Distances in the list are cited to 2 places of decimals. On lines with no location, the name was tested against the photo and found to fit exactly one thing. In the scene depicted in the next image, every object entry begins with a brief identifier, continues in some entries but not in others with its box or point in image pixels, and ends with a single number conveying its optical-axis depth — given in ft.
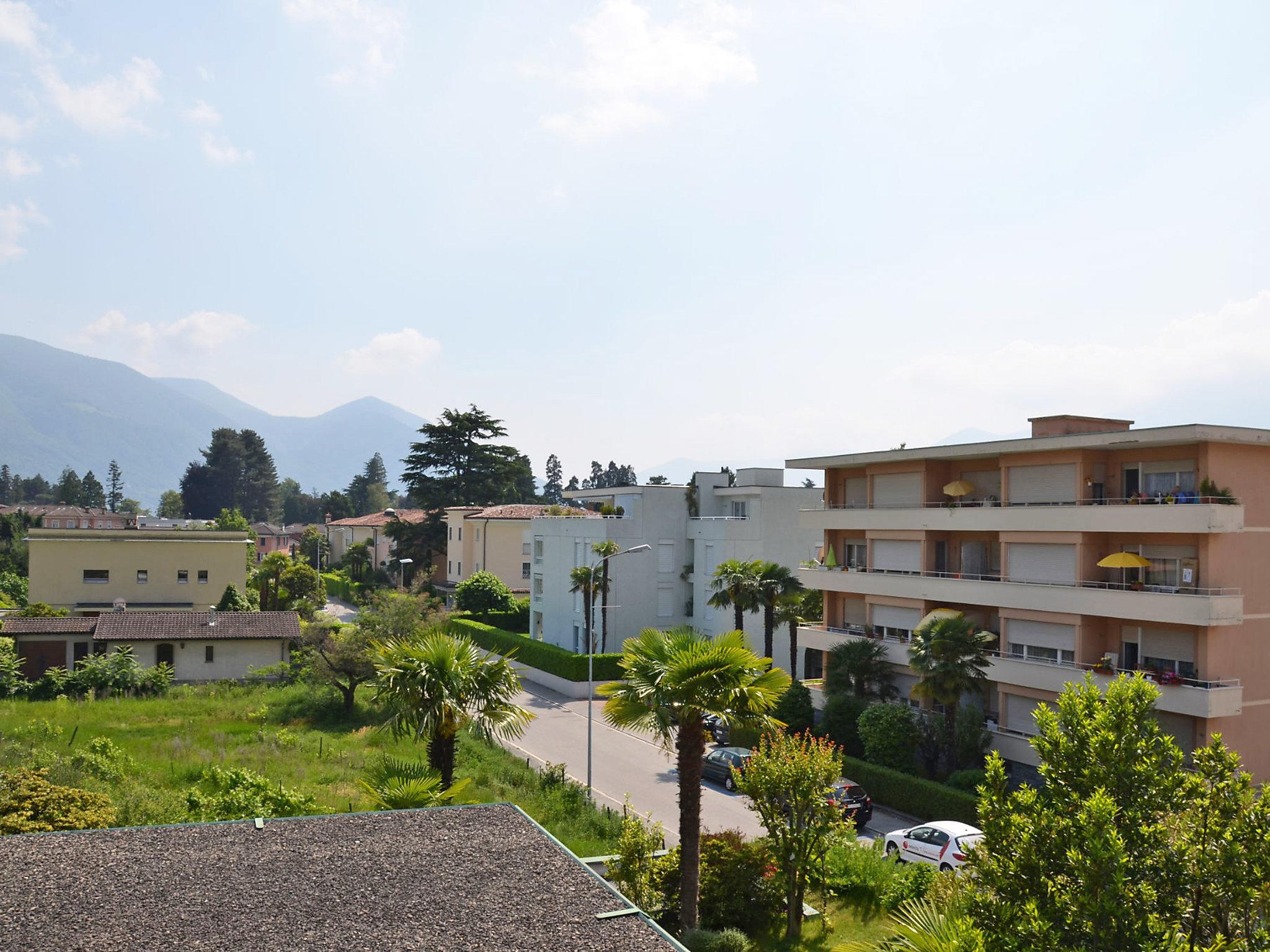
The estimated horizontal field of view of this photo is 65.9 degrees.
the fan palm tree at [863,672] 114.52
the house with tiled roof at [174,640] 140.36
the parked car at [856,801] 88.14
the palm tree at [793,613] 132.26
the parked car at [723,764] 102.53
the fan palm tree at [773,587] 135.64
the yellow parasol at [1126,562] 90.53
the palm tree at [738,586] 135.54
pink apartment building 85.97
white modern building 168.14
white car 72.13
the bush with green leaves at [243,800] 65.57
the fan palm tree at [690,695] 58.34
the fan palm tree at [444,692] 63.87
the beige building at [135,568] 176.76
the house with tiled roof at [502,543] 242.58
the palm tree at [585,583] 163.94
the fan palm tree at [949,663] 95.61
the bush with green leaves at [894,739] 100.48
